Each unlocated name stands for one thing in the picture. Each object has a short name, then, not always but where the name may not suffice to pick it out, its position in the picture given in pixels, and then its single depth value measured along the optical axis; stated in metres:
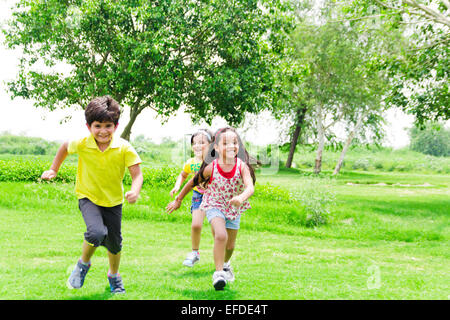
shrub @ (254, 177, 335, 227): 11.30
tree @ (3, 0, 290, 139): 14.85
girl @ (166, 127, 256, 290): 4.55
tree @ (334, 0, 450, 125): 13.09
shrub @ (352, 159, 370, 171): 47.09
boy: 3.90
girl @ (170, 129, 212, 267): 5.73
